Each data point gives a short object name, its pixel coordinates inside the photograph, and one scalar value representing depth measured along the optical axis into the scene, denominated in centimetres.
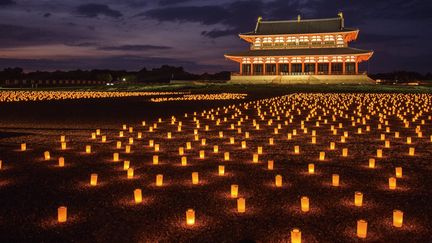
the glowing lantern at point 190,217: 435
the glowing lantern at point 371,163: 711
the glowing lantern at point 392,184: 576
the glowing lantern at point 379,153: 803
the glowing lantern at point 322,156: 777
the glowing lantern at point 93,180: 599
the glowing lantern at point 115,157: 768
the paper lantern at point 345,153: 814
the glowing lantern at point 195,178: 604
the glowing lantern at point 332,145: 897
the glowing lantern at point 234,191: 536
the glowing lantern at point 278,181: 590
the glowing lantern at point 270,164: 691
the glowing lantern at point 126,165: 700
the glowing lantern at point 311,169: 670
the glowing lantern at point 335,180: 592
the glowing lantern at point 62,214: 445
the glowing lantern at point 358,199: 499
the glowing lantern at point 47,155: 778
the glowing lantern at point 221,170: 656
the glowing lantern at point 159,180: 593
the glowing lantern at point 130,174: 642
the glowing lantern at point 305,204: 478
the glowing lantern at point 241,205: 475
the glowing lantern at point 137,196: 515
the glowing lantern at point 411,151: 823
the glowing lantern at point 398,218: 429
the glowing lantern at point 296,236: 367
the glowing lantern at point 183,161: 728
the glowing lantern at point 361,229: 399
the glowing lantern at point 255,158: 759
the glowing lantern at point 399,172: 640
